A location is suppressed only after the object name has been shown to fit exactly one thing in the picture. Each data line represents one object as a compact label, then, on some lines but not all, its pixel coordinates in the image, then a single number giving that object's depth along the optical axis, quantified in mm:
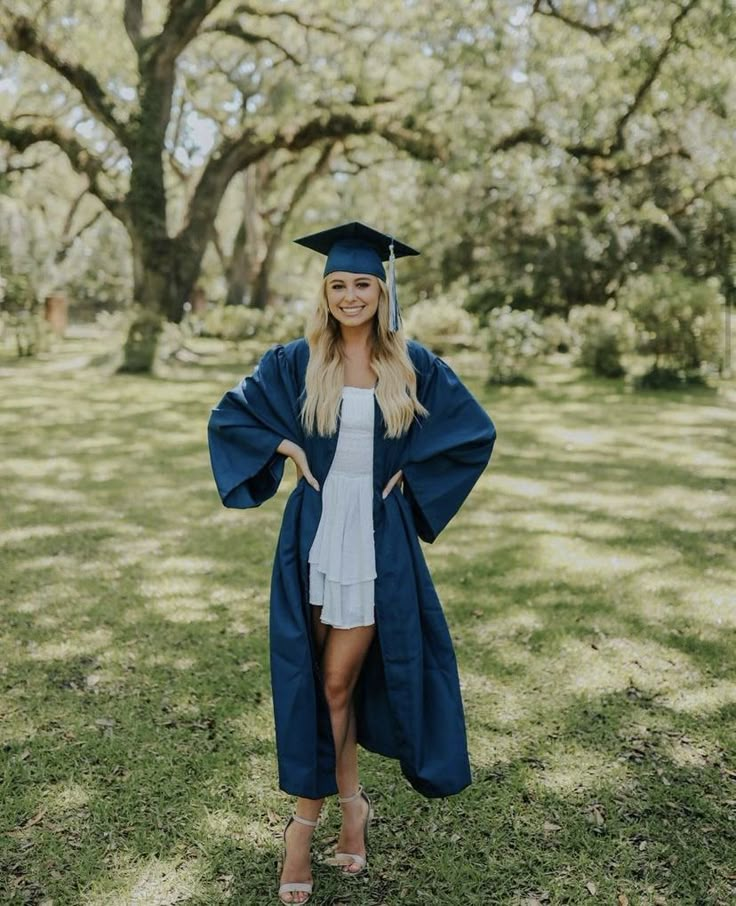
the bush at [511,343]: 14492
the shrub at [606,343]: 15312
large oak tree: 15602
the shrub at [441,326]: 18438
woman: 2816
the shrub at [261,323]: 20722
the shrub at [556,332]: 19047
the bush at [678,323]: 14094
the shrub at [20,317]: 19891
